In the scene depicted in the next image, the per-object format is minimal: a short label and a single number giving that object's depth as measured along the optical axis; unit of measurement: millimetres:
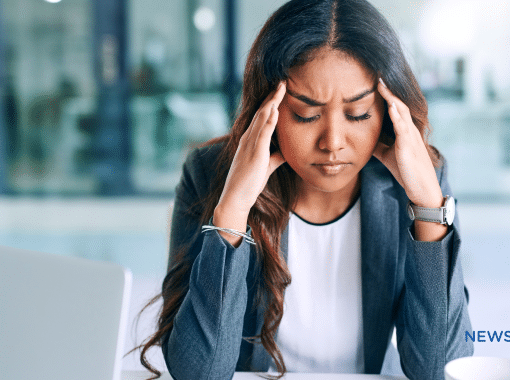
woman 957
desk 886
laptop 502
